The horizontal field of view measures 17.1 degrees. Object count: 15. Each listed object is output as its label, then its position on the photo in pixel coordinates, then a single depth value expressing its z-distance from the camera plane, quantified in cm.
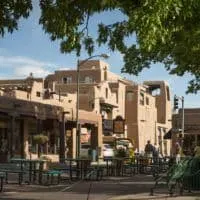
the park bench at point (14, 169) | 2231
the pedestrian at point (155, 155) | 3500
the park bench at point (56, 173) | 2283
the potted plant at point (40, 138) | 4412
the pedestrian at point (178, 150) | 3248
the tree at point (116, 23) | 954
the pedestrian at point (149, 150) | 3994
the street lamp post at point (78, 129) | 5018
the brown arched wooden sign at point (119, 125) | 4861
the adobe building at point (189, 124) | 7738
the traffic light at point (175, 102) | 5858
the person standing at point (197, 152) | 2149
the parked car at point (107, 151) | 5960
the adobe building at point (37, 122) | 5159
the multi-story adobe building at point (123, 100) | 8862
